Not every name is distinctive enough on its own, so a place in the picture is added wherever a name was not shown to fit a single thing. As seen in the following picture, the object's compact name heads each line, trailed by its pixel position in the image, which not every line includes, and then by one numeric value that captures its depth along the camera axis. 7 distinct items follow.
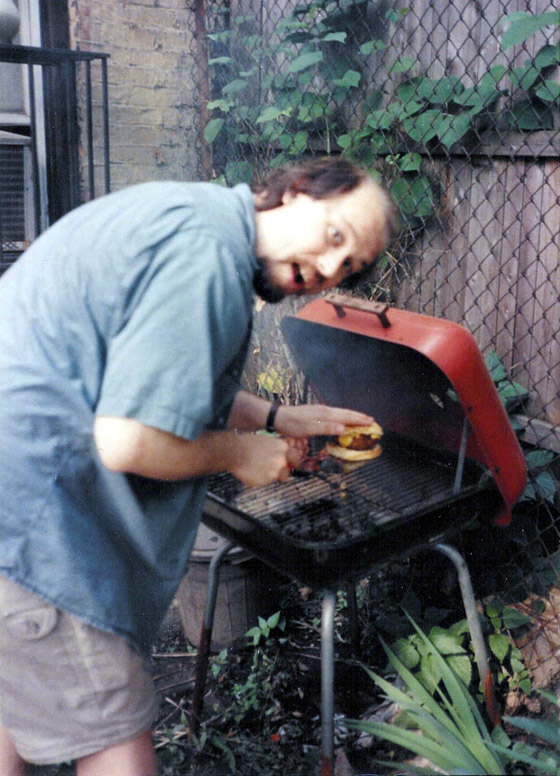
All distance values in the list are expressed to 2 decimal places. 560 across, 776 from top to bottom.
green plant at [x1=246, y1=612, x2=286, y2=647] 3.40
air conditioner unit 4.82
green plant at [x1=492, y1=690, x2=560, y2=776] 2.20
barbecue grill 2.23
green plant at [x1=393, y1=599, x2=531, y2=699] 2.97
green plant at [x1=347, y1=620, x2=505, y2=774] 2.23
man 1.54
